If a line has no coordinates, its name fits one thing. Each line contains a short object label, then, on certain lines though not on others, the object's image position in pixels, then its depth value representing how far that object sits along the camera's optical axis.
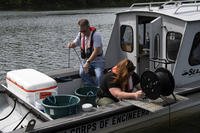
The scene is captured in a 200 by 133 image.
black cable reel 5.94
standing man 7.45
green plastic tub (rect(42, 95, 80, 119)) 5.74
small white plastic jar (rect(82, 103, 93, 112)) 5.86
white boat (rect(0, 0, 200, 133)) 5.86
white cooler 6.37
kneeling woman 6.04
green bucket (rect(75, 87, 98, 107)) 6.86
